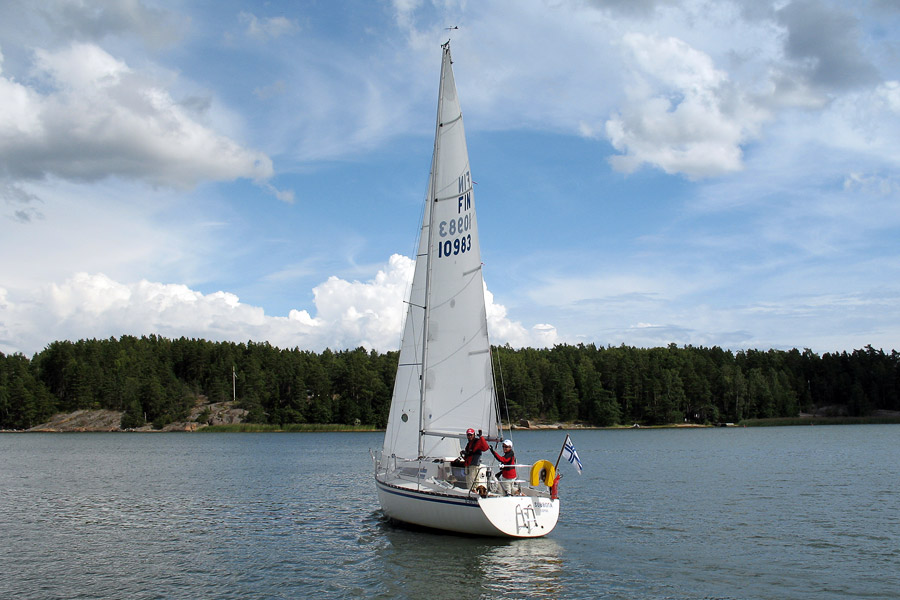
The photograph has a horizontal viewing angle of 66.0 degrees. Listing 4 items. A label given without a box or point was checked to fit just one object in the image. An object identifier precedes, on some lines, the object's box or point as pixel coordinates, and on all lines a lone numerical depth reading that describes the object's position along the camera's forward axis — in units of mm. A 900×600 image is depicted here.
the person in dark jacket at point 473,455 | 20938
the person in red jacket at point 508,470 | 20469
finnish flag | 20625
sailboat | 22578
